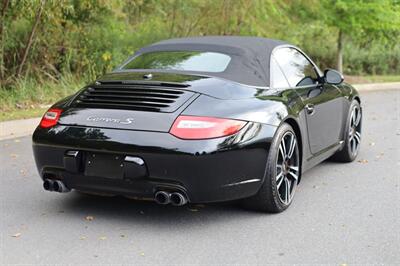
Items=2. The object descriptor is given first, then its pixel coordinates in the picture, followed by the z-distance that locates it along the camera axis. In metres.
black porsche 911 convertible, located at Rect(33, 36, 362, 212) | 4.25
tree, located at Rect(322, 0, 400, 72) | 17.47
